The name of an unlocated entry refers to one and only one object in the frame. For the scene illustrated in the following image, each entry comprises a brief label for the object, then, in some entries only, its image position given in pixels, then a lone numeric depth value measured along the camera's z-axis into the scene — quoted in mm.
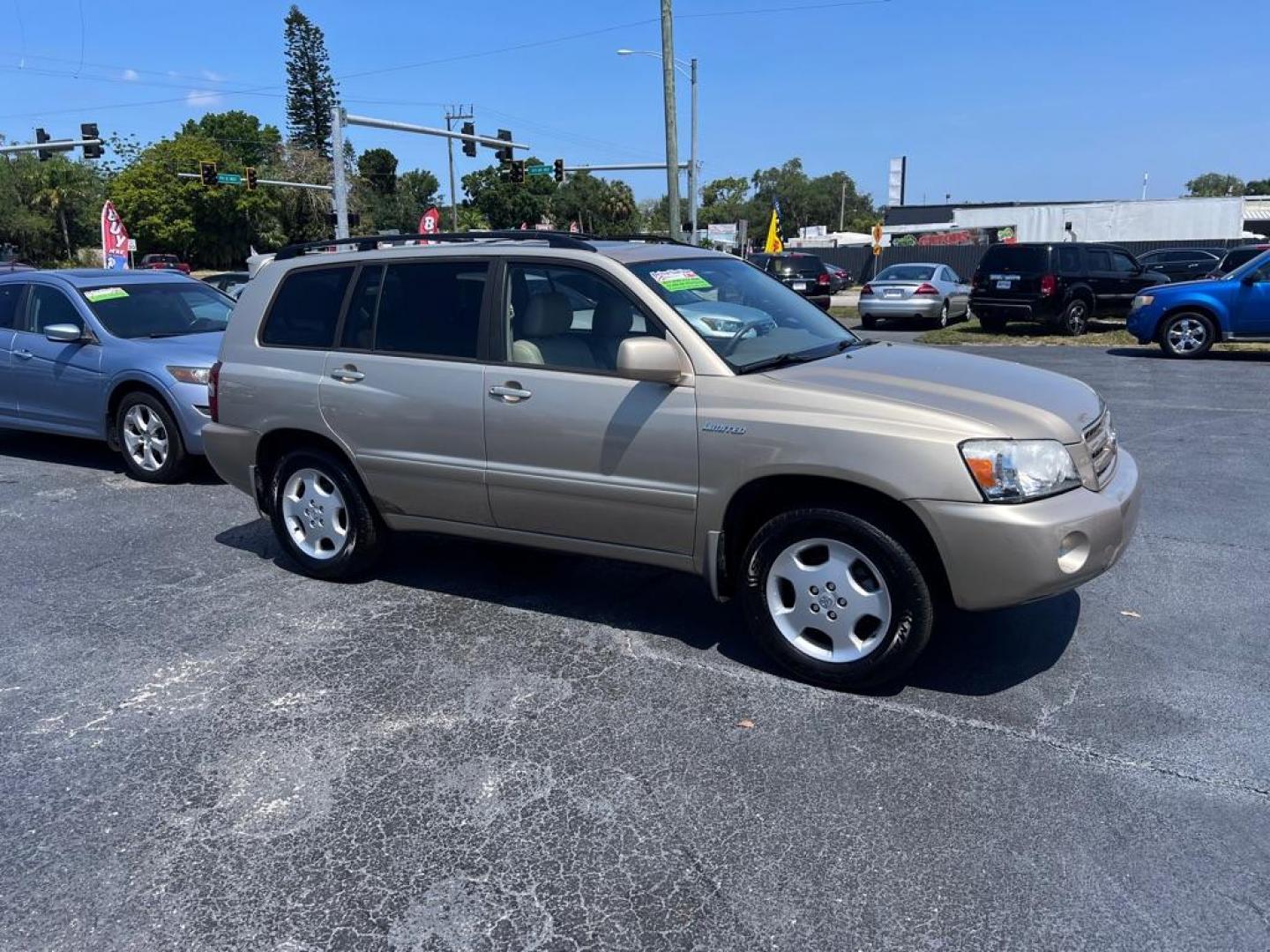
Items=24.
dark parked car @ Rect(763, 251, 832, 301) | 24703
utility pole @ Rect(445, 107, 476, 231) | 57969
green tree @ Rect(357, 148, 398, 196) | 108625
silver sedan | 21062
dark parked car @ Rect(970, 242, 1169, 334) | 18141
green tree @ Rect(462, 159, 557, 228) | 103562
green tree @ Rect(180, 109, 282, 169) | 86812
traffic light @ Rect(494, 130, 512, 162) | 33866
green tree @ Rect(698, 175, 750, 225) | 112700
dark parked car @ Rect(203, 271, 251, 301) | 19095
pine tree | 76000
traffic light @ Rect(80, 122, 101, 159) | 31500
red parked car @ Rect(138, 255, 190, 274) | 45312
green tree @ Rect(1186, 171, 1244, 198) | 128250
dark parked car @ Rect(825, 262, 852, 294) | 39969
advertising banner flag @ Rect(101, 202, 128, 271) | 19391
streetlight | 32906
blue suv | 14242
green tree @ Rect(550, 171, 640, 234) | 92875
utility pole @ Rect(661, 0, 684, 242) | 22188
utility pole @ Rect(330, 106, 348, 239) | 26797
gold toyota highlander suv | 3785
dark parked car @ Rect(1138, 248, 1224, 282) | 25938
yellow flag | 27569
